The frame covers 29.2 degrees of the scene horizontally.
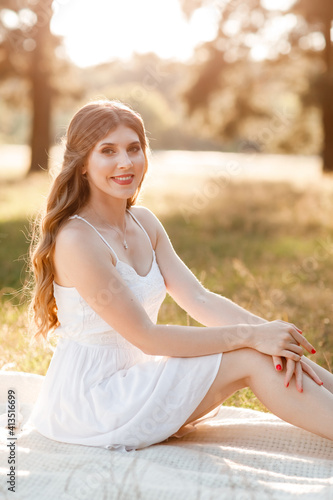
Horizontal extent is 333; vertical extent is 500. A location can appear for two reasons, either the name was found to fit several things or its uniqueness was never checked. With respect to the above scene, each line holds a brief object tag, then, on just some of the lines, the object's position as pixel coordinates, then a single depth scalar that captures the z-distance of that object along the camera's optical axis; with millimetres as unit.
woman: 2361
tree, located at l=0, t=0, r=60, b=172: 12766
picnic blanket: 2059
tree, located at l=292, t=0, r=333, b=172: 14094
